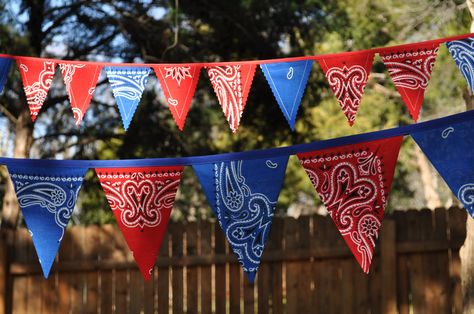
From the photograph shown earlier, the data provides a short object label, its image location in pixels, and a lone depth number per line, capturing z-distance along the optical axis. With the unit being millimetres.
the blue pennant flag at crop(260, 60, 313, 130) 4742
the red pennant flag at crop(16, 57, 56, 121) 4820
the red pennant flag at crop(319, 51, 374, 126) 4672
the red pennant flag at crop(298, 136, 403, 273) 4238
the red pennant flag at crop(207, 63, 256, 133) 4852
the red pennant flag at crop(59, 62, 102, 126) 4824
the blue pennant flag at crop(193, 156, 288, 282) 4398
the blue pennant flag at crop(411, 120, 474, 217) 4008
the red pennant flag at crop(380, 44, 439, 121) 4547
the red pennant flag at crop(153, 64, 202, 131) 4891
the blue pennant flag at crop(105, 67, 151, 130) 4832
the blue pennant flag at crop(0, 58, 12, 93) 4676
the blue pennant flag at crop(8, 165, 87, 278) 4512
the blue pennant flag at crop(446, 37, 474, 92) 4418
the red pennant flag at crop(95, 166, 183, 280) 4535
